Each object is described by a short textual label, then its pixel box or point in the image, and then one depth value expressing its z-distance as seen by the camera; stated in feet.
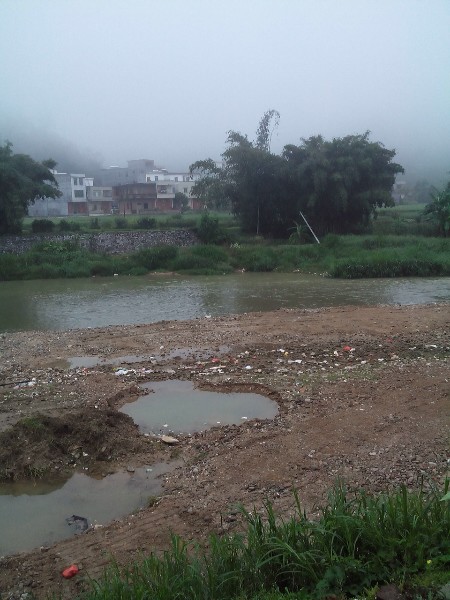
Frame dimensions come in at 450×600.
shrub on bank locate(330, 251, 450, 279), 82.43
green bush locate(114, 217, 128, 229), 121.08
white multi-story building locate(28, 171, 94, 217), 224.33
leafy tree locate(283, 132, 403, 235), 108.47
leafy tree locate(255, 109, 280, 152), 128.77
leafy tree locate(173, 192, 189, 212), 207.37
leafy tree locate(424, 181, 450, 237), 107.76
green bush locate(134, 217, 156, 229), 119.44
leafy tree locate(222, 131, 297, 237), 112.16
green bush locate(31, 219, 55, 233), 111.97
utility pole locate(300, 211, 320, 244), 110.46
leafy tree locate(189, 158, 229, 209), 116.26
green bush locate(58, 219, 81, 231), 114.32
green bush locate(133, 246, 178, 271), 96.53
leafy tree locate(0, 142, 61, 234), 101.65
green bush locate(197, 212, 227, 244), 109.40
